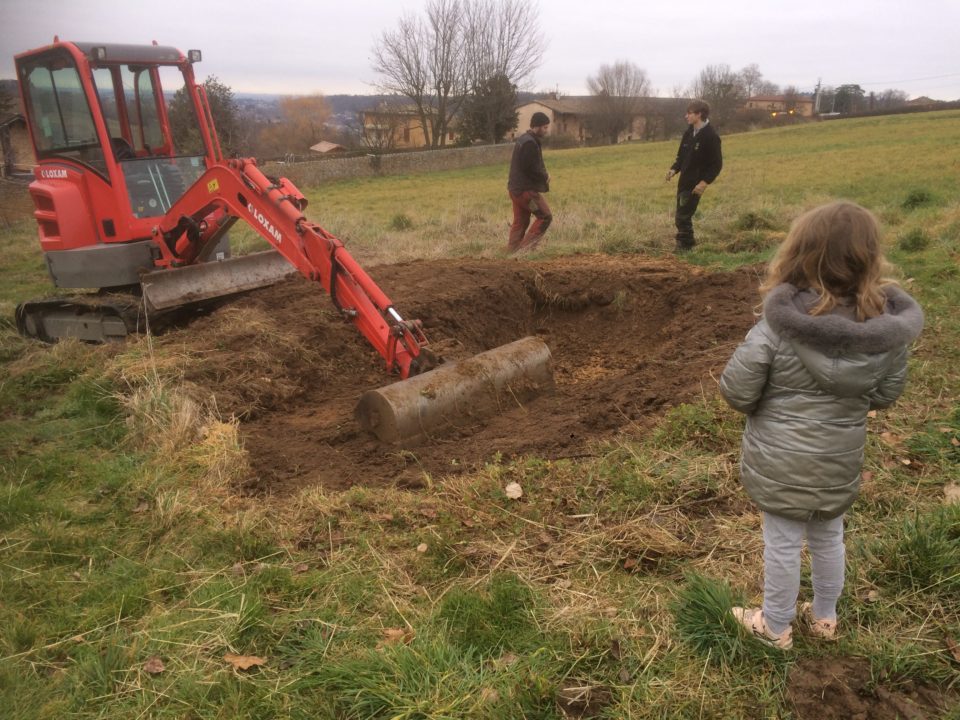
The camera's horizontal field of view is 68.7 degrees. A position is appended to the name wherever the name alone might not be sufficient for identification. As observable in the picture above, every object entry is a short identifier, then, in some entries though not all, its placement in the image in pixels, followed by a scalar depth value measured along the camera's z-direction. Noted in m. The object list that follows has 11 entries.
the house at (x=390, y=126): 51.25
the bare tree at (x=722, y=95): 62.25
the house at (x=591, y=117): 70.81
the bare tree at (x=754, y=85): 87.10
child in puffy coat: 2.46
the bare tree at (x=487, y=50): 54.19
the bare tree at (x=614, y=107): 72.81
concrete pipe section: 4.99
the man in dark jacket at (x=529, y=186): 10.65
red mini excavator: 7.19
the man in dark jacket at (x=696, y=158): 10.12
